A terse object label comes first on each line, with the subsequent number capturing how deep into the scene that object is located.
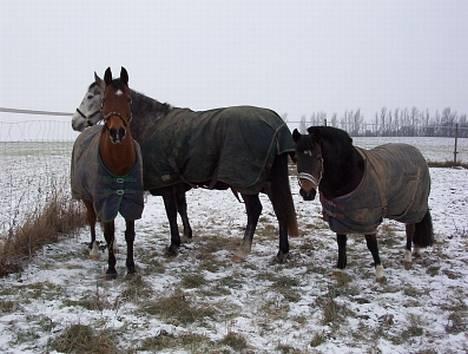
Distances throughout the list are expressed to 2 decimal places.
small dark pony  4.32
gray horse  4.89
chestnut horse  4.00
